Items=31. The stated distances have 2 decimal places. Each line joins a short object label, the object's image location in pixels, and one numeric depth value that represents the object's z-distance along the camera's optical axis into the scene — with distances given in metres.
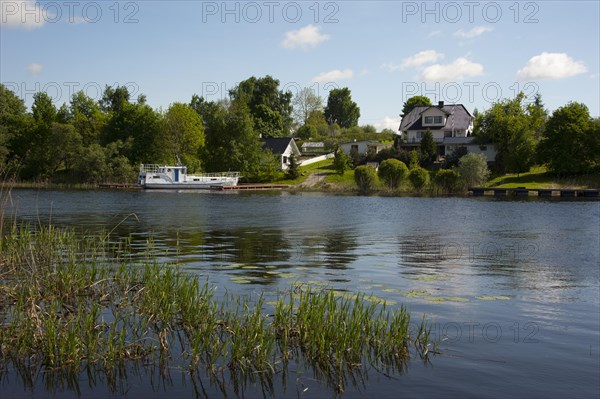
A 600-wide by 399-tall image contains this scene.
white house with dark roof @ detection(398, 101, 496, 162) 103.81
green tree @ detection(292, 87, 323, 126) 165.62
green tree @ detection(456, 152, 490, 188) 81.69
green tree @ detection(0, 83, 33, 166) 102.06
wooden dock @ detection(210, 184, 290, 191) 93.94
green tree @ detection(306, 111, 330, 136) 155.25
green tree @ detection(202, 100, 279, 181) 103.25
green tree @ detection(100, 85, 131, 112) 138.38
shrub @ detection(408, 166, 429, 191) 81.75
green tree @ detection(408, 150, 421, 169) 92.59
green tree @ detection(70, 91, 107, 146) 109.94
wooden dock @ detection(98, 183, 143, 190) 92.69
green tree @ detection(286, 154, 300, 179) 101.44
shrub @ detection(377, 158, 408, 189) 83.94
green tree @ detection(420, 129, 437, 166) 97.44
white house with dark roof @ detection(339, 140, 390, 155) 109.50
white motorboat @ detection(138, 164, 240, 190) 92.75
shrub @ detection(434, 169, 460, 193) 80.88
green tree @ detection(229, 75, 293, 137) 134.57
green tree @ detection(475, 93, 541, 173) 89.69
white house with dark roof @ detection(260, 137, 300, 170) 111.81
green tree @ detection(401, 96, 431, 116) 151.25
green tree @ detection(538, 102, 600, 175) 85.00
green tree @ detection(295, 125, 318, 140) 145.00
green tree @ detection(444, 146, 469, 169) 92.58
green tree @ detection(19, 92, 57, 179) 99.19
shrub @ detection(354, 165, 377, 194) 85.69
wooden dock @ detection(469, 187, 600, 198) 75.31
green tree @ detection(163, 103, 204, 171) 105.62
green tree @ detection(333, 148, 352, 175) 97.56
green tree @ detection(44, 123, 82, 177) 97.81
